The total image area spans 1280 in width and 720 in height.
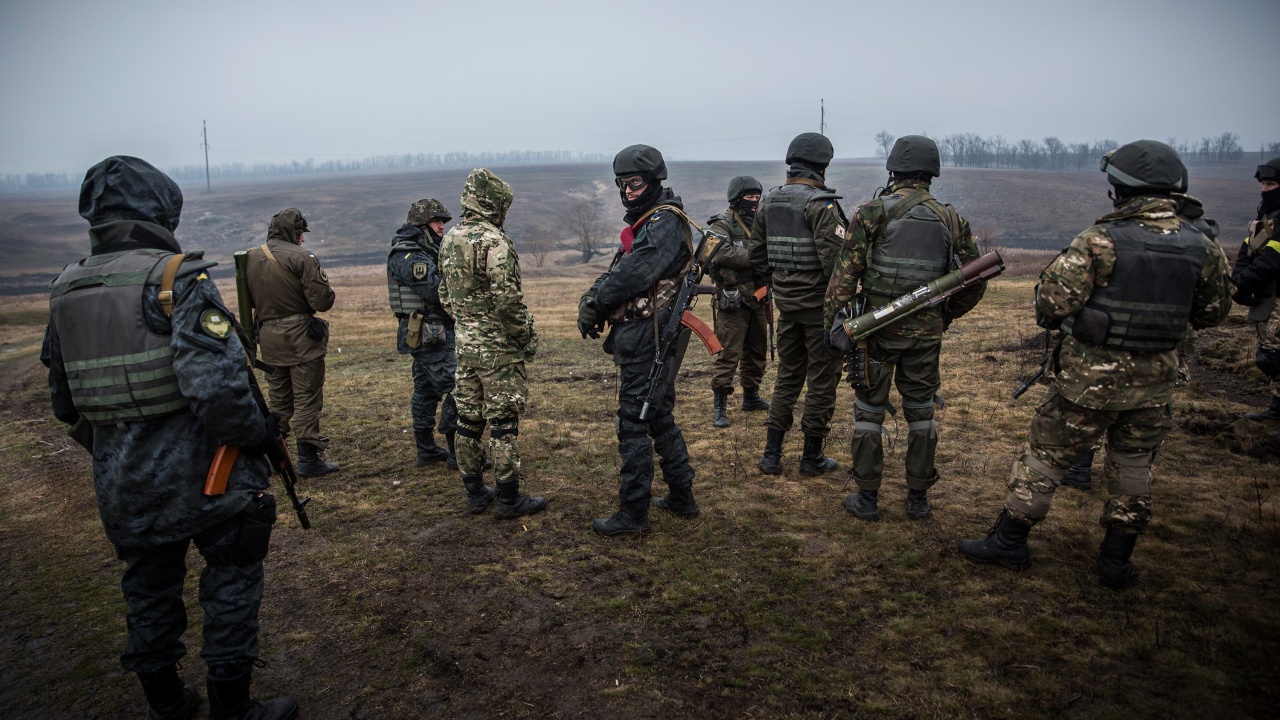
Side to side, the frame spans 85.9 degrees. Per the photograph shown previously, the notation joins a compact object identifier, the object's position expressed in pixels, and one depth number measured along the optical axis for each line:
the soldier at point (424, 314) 6.66
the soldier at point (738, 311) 7.82
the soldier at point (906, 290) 4.91
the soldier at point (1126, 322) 3.90
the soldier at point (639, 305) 4.92
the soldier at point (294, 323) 6.70
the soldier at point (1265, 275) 6.50
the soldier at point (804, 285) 6.02
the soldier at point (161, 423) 3.11
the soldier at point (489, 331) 5.39
